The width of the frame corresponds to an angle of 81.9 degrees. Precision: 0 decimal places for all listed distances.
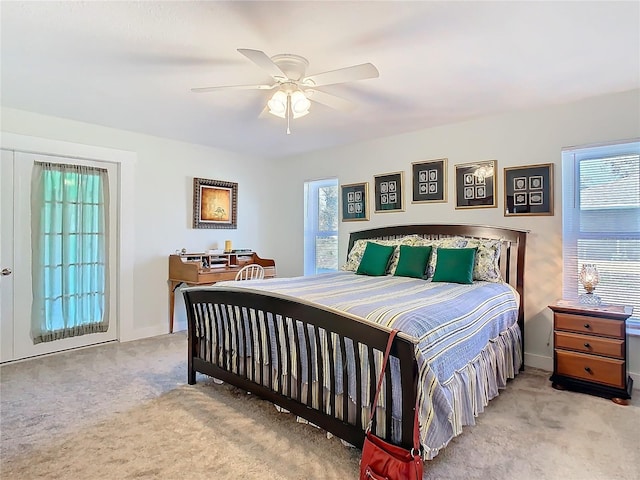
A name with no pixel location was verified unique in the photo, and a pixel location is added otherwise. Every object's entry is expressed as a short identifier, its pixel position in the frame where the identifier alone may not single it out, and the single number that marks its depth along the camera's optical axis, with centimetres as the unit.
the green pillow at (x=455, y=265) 308
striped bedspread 170
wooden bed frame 172
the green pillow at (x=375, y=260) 366
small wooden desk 416
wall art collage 332
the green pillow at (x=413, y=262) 343
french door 338
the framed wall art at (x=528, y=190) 327
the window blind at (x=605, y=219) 293
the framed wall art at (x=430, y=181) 391
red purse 151
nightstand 258
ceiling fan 204
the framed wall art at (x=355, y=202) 456
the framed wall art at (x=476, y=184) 359
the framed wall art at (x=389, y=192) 425
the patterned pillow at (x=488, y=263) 318
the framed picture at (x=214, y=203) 471
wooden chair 450
